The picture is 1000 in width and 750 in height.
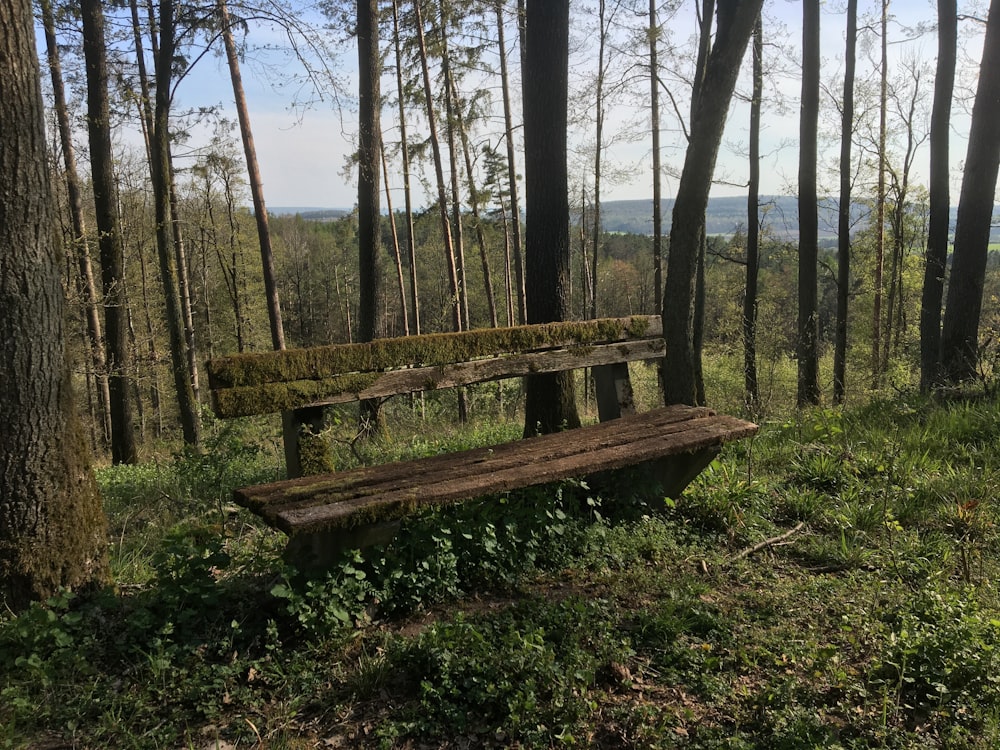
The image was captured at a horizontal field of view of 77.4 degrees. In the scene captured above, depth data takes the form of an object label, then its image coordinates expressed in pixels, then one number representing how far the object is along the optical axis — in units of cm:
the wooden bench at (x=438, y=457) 271
